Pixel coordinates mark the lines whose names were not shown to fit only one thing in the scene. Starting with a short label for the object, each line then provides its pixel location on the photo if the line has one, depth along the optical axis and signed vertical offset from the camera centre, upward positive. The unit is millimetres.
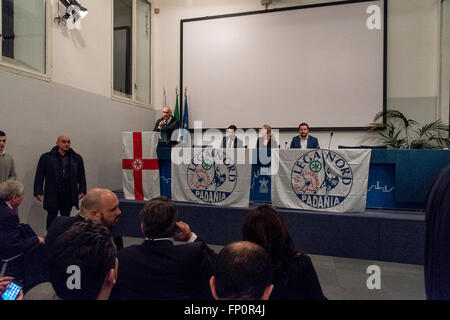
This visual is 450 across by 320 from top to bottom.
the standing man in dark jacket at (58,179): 3495 -369
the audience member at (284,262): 1083 -426
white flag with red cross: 4000 -224
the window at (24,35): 3416 +1447
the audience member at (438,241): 951 -307
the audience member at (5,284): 1252 -601
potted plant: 4953 +363
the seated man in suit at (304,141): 4480 +151
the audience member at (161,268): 1147 -482
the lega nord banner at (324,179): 3213 -331
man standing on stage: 4777 +435
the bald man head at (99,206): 1517 -298
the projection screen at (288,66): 5277 +1671
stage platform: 2949 -885
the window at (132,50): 5500 +2026
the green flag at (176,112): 6203 +822
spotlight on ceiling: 4107 +2026
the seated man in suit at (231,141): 4758 +154
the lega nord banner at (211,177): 3559 -345
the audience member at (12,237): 1605 -508
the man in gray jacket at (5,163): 3078 -151
